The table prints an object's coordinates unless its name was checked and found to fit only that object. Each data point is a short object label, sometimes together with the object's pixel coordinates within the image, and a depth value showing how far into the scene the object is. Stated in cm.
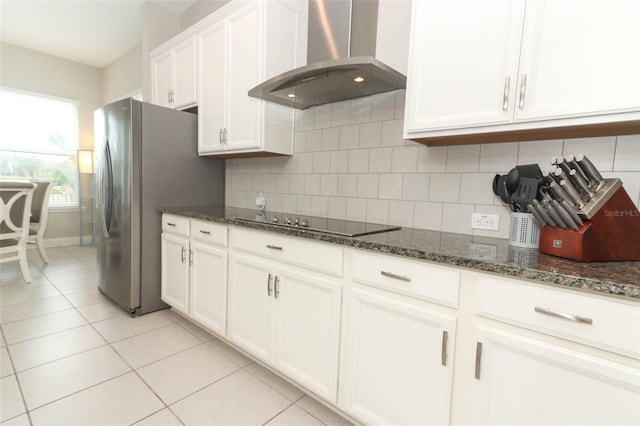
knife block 100
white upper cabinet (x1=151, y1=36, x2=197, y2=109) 268
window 442
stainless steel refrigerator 238
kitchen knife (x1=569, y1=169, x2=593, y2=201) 105
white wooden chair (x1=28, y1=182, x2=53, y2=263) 374
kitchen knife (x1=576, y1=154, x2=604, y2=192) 106
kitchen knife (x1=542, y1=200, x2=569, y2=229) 105
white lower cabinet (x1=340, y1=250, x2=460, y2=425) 110
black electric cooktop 147
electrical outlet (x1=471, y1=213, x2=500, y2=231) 150
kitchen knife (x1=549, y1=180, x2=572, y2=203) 107
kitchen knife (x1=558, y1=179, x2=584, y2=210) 105
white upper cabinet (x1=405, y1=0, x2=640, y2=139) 100
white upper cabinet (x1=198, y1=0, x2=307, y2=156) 211
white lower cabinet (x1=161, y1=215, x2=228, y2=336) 199
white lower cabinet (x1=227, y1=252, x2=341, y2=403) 142
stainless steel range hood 157
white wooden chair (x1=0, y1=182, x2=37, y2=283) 302
